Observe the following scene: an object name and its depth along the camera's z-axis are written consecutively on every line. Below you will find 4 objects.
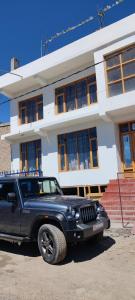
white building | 12.19
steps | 9.64
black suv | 5.70
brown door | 12.48
